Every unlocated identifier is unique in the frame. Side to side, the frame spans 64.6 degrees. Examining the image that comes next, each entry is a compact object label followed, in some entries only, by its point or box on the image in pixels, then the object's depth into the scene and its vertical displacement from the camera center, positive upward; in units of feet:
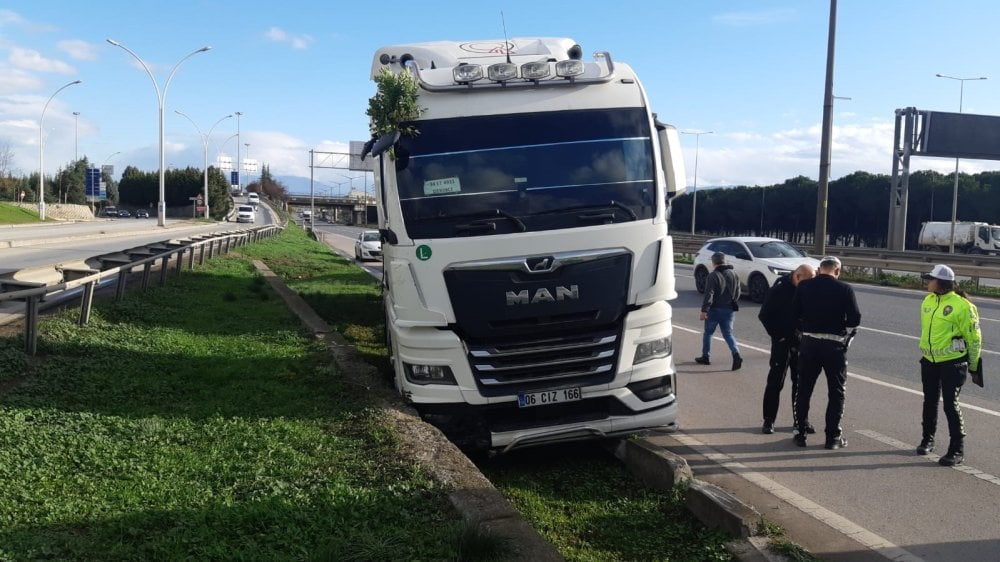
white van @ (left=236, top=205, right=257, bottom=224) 249.55 +0.45
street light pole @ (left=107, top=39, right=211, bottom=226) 153.44 +0.89
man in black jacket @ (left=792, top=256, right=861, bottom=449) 22.68 -2.99
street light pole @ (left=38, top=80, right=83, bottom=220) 193.29 +0.85
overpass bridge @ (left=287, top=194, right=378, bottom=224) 383.96 +6.78
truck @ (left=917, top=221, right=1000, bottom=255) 167.02 +0.66
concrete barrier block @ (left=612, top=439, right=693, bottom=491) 17.87 -5.56
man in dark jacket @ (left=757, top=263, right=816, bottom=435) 24.57 -3.14
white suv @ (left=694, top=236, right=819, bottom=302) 60.39 -2.06
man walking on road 35.58 -2.96
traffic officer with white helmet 21.29 -3.08
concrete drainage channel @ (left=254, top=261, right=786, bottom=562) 13.64 -5.21
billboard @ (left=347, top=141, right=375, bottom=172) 166.09 +15.11
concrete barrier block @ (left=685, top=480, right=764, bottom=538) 14.84 -5.41
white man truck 19.76 -0.78
